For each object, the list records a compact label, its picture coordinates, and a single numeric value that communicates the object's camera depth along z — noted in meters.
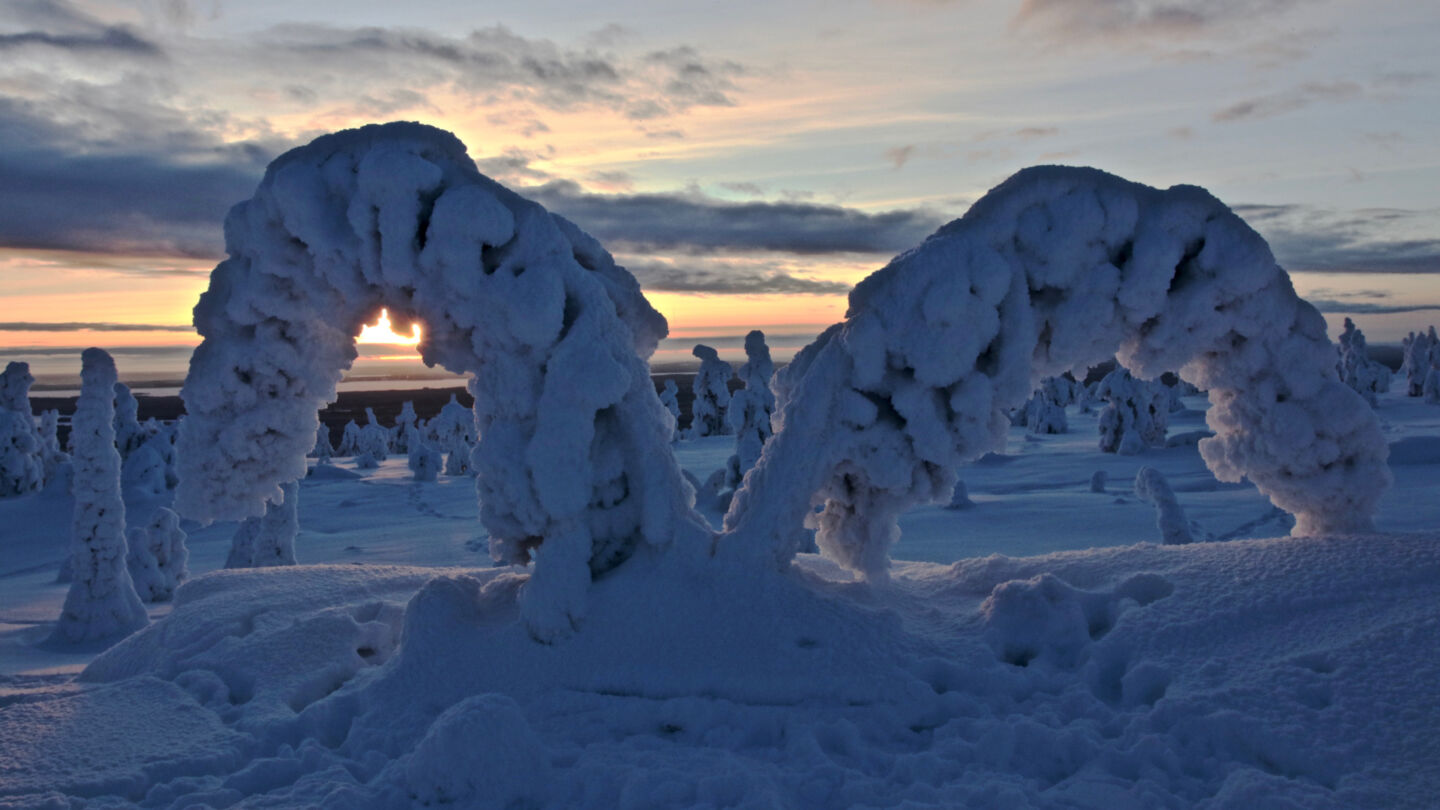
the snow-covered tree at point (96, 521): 7.46
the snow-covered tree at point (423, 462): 22.20
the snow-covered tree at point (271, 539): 9.67
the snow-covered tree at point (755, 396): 20.81
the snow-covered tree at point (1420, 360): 31.12
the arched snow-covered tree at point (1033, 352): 4.56
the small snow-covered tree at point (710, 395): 34.00
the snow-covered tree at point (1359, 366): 33.50
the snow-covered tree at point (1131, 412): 18.77
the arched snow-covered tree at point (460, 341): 4.57
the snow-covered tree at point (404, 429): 42.99
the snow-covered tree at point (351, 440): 42.94
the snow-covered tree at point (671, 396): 39.14
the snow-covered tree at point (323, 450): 30.91
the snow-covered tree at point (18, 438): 18.50
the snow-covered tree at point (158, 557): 10.10
